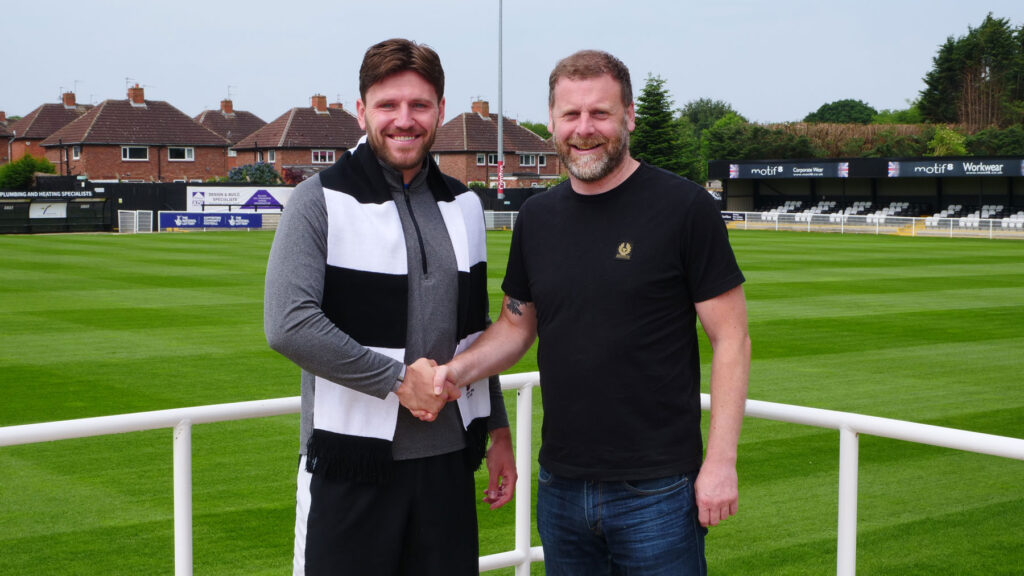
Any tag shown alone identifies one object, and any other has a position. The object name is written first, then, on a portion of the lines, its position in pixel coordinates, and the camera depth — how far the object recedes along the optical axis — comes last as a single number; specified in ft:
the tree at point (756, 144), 257.96
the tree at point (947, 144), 259.19
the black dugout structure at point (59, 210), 132.16
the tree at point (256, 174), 194.70
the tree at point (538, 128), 465.06
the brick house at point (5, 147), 270.67
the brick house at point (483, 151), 258.37
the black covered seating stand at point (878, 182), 166.71
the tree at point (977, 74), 323.37
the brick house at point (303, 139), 247.50
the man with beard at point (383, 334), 9.10
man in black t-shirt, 9.47
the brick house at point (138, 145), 230.89
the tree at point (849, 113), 479.00
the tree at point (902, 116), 401.08
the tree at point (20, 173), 189.35
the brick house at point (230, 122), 285.64
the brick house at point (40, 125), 267.59
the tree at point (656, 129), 218.59
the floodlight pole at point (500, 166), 165.37
